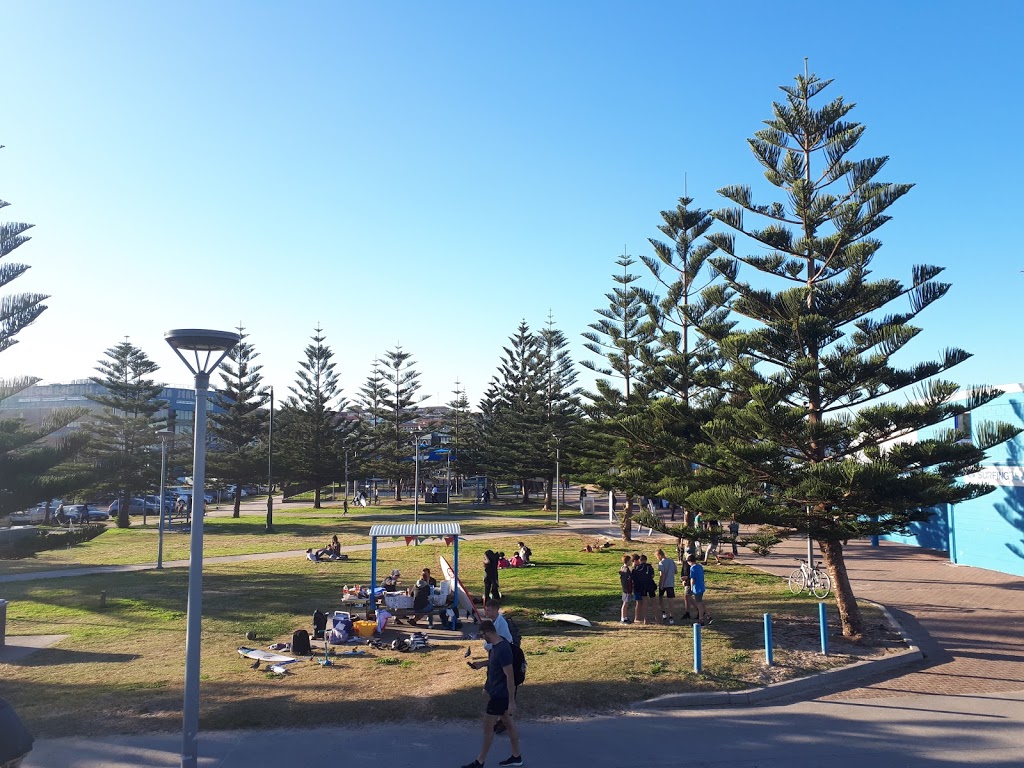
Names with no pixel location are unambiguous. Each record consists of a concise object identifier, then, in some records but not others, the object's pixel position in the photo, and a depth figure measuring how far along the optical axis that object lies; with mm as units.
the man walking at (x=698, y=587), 13312
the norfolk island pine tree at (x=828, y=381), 11984
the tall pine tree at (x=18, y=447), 16859
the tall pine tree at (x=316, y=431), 46500
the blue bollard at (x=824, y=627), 10820
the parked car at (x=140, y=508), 46322
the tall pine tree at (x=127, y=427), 36438
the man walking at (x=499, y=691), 6926
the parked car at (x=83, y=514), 38397
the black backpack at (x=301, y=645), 11680
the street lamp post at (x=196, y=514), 6410
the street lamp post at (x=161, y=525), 23016
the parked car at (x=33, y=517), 38538
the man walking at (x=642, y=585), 13438
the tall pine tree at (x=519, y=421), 46281
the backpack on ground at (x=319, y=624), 12695
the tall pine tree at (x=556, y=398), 45103
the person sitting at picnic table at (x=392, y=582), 15758
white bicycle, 16594
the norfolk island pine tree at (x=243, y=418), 42531
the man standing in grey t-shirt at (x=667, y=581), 13863
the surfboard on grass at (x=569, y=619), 13438
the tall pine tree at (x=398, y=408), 51469
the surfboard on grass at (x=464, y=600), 14268
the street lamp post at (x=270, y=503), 34000
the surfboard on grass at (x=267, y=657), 10789
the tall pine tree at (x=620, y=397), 25672
